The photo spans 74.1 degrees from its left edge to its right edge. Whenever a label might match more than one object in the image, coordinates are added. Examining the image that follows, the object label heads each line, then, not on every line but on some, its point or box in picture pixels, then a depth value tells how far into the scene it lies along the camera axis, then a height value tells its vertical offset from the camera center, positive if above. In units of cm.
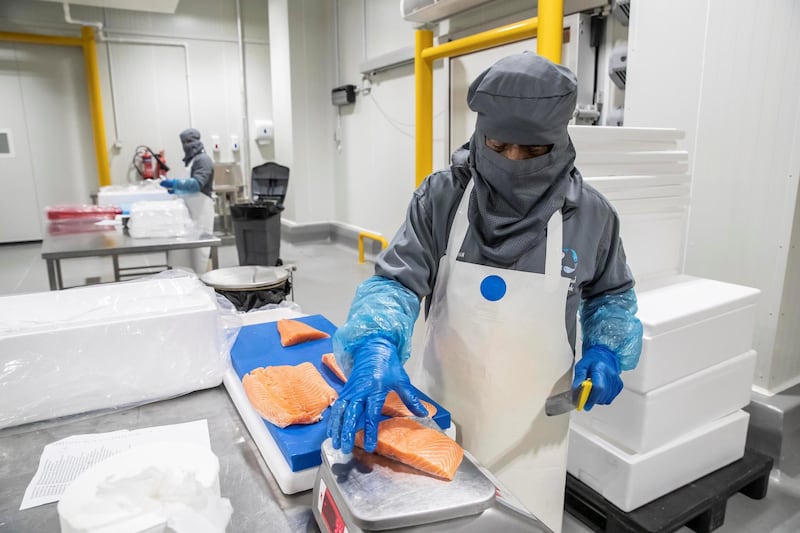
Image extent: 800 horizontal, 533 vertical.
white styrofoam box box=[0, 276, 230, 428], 122 -45
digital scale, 77 -51
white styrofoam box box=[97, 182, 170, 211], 462 -32
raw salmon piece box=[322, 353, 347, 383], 132 -52
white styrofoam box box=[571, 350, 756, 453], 174 -85
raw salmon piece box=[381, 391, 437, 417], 106 -50
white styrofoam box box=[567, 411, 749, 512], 177 -105
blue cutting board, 102 -54
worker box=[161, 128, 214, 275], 529 -24
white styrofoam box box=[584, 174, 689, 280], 186 -22
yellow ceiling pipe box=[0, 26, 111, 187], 689 +112
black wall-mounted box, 654 +79
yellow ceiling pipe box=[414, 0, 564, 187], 297 +75
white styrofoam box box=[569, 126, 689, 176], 183 +2
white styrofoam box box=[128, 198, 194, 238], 360 -41
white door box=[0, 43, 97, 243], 711 +36
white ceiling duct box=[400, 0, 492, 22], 373 +106
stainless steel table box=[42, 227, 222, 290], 319 -53
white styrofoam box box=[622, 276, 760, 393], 169 -57
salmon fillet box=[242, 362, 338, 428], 112 -52
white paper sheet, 100 -60
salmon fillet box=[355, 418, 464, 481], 86 -48
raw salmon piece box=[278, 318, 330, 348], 155 -51
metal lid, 254 -58
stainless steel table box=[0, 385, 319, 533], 93 -61
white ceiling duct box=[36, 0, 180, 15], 624 +182
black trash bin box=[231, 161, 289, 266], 517 -70
